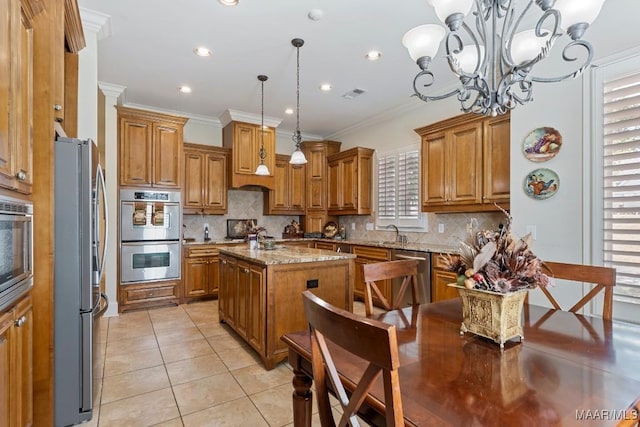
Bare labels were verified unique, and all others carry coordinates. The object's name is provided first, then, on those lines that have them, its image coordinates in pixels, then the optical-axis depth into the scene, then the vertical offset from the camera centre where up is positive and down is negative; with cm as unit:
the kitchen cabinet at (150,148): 428 +85
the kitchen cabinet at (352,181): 541 +52
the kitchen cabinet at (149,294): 425 -114
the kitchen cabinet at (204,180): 501 +48
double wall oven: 424 -34
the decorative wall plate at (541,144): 267 +58
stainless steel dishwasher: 374 -74
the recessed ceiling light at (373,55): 334 +163
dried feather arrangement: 129 -22
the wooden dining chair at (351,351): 72 -35
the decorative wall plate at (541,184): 267 +24
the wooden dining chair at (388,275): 194 -40
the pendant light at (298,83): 313 +162
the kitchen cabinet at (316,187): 607 +45
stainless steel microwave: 133 -18
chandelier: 150 +89
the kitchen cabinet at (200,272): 472 -91
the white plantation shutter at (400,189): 471 +34
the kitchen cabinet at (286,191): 586 +37
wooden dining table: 84 -52
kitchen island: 269 -69
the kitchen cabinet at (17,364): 131 -69
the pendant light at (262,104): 392 +116
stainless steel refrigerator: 190 -43
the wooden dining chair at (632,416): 80 -51
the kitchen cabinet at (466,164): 337 +54
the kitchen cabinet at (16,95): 132 +51
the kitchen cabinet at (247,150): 523 +99
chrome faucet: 480 -38
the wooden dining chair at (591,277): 174 -37
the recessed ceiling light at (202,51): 328 +163
